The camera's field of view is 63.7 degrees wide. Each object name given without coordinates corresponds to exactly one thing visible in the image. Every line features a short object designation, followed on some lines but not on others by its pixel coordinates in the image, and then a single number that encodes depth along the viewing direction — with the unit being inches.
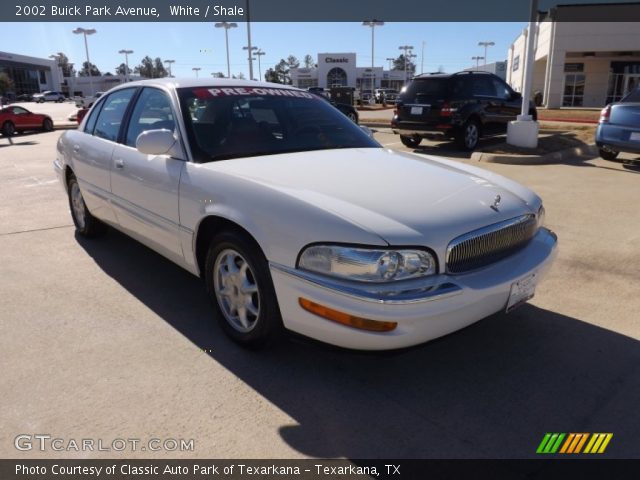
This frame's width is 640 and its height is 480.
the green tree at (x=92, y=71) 5984.3
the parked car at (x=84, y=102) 1522.3
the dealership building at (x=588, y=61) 1247.5
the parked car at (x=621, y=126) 341.4
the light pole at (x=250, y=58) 1369.3
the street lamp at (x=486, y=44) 3666.3
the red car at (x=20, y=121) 830.5
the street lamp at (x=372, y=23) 2460.6
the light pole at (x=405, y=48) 3523.1
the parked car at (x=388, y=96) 1867.1
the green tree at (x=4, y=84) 3075.8
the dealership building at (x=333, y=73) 3432.6
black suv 437.7
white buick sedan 96.1
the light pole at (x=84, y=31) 2589.8
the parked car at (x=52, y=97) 3137.3
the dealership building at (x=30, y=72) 3629.9
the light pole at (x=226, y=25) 1798.7
